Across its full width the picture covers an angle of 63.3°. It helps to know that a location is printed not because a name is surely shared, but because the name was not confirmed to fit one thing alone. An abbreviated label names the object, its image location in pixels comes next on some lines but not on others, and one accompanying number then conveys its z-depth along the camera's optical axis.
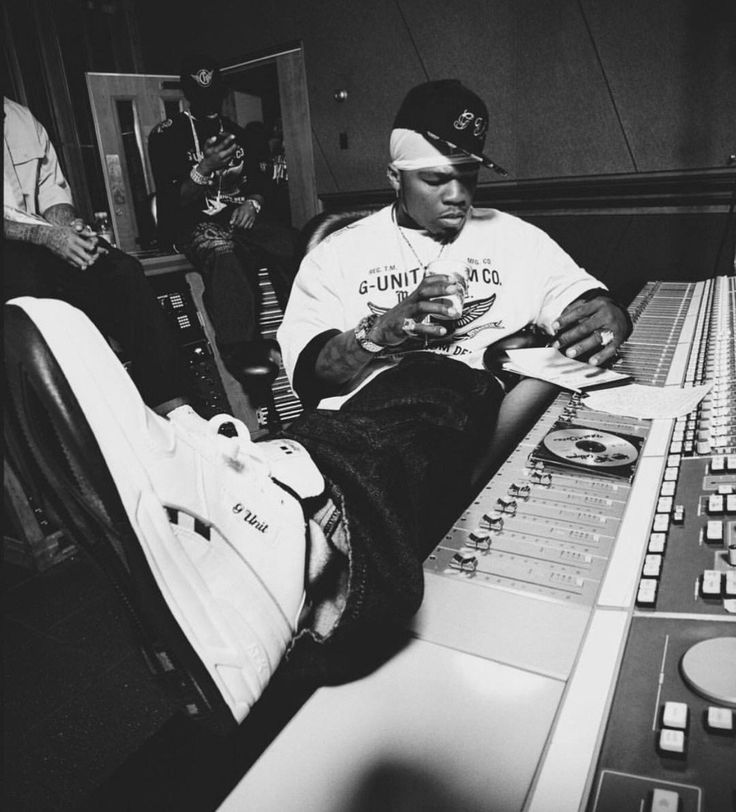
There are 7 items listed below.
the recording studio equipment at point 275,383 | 1.99
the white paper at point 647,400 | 0.97
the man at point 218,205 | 2.51
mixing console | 0.41
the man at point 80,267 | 2.22
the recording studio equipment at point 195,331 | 2.71
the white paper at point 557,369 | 1.16
